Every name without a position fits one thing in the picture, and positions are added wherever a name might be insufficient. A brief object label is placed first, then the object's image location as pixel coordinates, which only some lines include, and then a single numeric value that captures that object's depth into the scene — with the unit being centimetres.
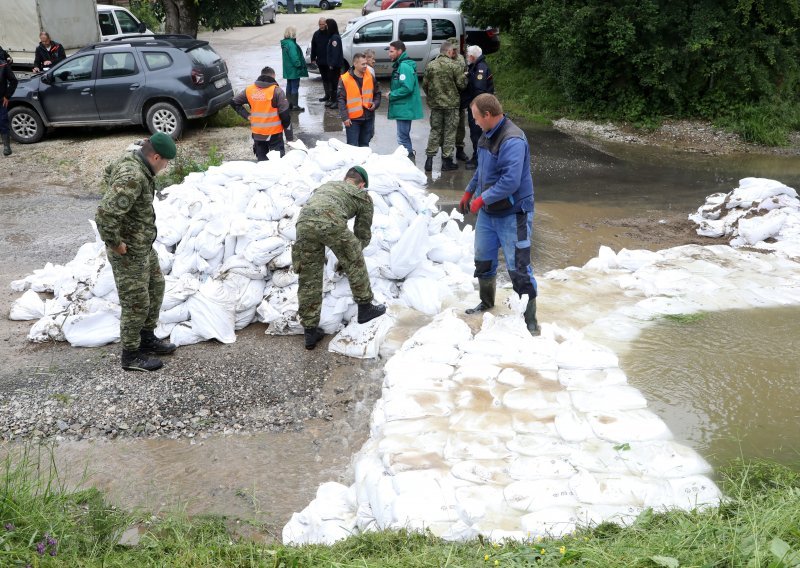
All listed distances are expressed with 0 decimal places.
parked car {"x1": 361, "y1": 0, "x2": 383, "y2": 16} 2269
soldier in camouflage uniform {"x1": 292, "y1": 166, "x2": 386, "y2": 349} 552
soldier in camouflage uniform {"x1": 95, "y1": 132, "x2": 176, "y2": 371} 506
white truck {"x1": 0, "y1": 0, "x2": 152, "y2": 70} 1440
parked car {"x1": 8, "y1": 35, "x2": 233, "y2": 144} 1123
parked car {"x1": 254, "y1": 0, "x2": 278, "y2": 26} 2673
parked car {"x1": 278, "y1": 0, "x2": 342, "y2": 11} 3528
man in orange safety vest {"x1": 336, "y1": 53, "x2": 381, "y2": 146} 941
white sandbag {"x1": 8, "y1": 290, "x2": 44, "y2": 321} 630
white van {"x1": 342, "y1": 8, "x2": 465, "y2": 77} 1511
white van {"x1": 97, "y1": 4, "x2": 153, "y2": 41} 1670
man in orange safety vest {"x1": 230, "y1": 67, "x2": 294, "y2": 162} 891
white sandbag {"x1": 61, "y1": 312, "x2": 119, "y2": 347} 586
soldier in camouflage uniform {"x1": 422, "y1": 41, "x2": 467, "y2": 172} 967
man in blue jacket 527
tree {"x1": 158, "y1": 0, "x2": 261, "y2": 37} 1459
